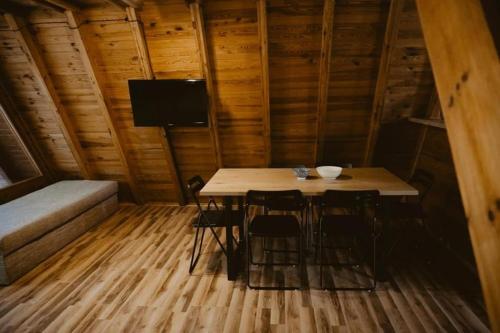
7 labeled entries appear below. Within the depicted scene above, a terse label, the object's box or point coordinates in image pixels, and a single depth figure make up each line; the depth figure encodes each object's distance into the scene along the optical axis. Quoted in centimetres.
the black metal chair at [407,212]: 286
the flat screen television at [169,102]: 367
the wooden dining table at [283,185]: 260
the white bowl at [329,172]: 284
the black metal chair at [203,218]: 286
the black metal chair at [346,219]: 244
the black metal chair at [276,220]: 251
